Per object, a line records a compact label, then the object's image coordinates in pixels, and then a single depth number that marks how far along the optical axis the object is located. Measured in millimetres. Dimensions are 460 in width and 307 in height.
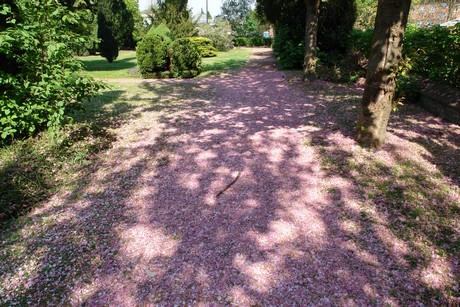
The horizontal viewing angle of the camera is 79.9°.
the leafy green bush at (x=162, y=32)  14656
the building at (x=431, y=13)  56919
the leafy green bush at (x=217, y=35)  33250
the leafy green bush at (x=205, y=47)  26975
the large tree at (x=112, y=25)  20266
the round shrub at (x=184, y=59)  14539
